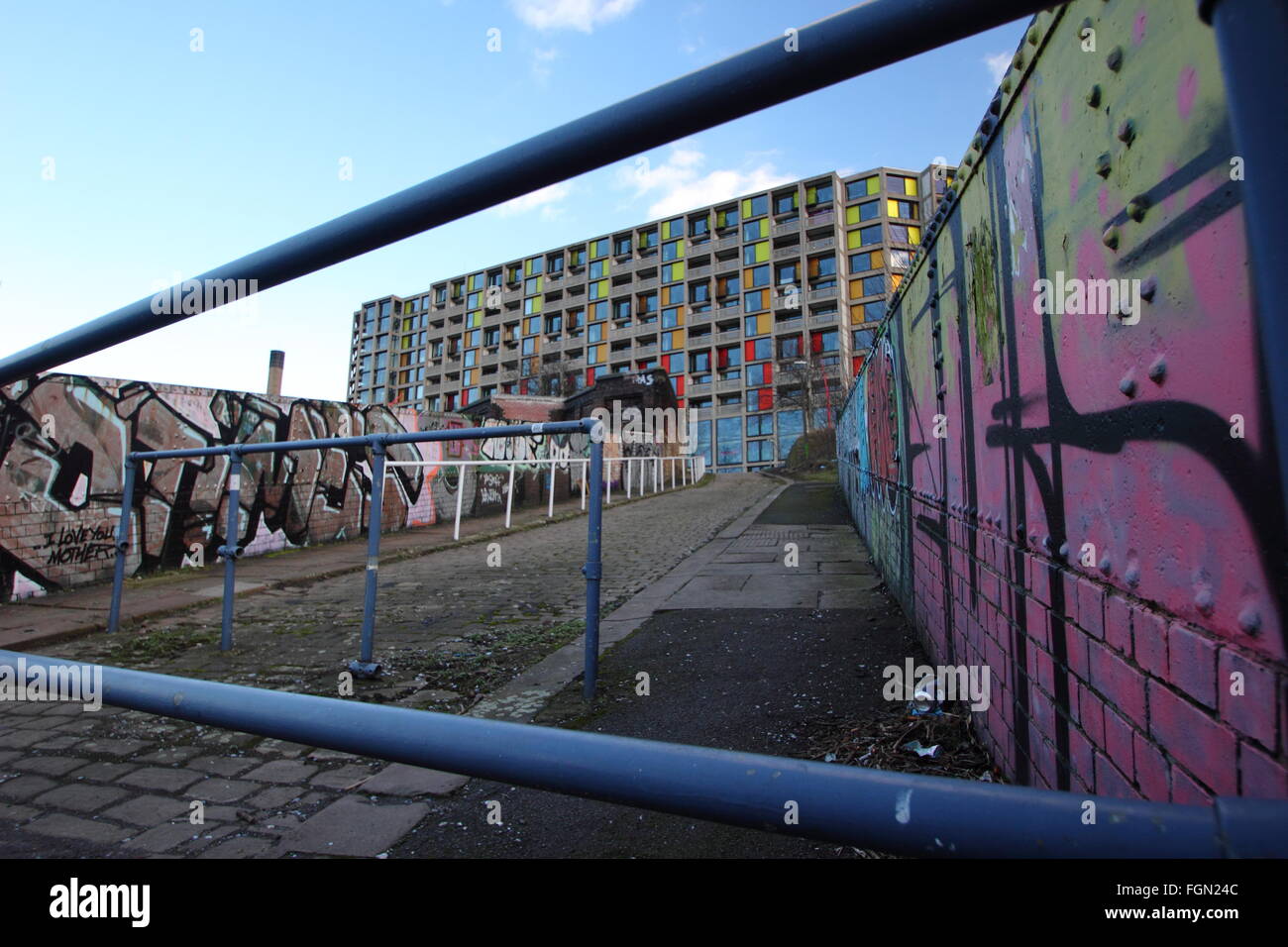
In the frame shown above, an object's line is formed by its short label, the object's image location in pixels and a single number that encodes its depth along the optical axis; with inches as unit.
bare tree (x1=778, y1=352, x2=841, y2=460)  1441.9
